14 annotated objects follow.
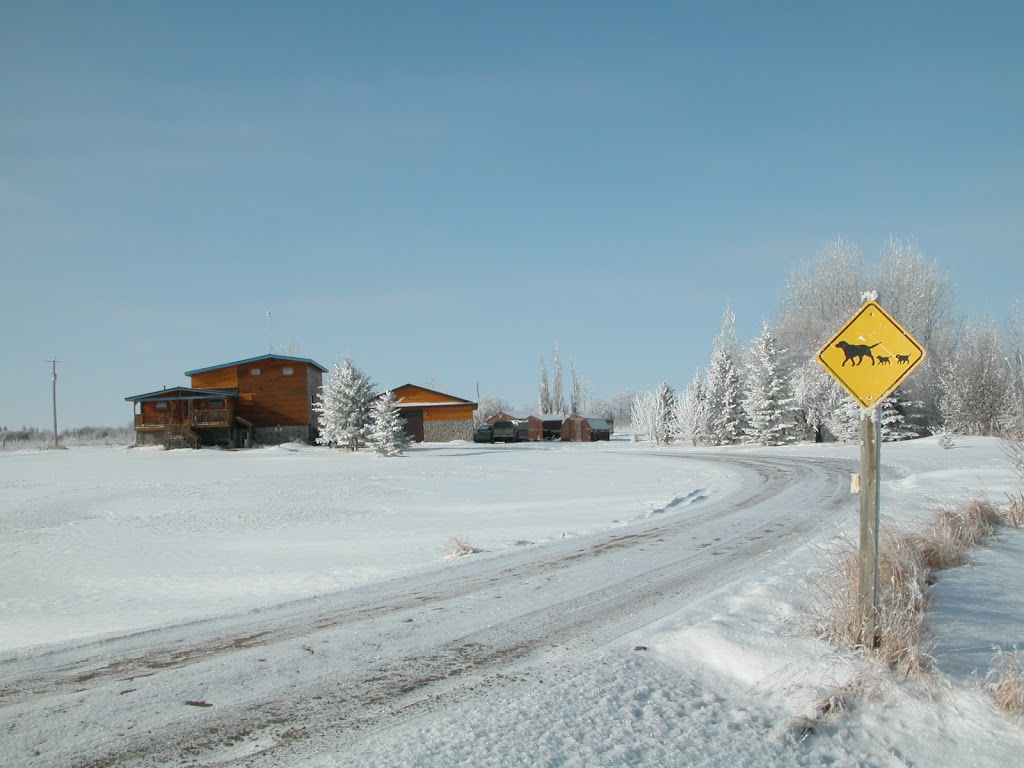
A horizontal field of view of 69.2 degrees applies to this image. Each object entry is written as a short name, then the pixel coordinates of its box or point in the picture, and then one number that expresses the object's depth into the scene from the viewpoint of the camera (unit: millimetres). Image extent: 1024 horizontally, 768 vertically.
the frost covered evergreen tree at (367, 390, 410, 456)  42250
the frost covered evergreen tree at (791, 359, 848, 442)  51594
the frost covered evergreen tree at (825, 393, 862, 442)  47094
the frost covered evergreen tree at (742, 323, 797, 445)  49125
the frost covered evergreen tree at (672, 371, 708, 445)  56844
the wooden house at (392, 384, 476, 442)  66125
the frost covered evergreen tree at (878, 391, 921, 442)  45500
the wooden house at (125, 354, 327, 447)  52500
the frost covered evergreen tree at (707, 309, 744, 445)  53500
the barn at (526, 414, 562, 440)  78312
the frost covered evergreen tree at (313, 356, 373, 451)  45500
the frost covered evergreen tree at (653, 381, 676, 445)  63219
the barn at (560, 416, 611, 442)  72812
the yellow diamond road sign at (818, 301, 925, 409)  5773
